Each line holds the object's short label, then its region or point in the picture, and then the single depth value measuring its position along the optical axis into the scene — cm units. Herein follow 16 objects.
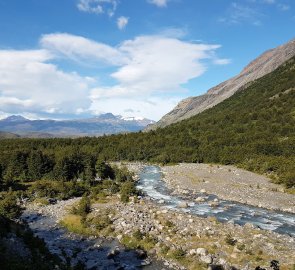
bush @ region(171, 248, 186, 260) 2105
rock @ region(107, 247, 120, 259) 2204
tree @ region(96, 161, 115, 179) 4931
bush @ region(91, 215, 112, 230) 2681
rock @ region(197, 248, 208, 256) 2125
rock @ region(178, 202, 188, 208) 3351
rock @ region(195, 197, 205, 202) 3653
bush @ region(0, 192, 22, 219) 2966
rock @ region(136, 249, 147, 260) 2175
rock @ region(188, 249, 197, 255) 2149
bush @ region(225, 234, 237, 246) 2241
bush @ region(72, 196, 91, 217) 3017
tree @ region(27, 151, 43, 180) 5055
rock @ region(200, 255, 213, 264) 2041
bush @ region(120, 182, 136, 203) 3709
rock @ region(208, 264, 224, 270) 1963
